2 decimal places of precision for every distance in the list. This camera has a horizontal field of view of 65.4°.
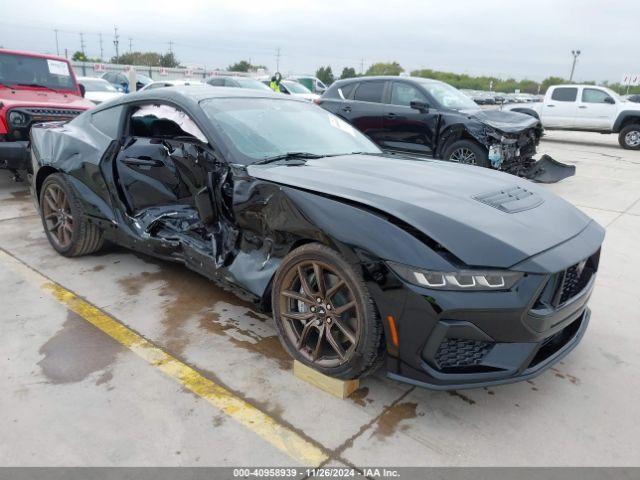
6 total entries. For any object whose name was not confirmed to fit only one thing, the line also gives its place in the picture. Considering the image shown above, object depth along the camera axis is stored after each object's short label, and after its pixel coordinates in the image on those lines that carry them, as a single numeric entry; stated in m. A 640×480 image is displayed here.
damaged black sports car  2.13
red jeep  6.33
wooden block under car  2.50
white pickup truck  13.69
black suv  7.43
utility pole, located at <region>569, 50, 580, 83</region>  61.96
